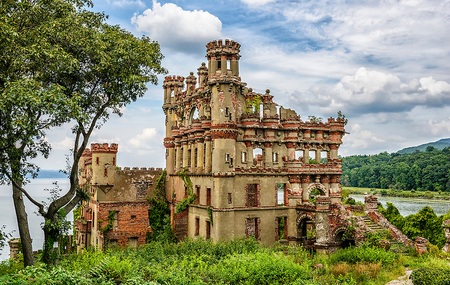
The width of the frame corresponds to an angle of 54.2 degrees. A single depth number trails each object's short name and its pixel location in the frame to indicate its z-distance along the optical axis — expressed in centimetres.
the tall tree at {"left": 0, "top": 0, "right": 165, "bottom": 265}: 1675
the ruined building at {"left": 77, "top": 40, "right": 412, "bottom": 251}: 3312
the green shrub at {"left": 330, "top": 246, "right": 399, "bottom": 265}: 2558
